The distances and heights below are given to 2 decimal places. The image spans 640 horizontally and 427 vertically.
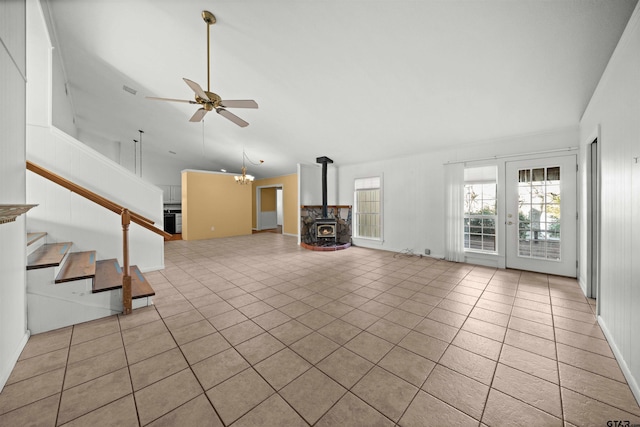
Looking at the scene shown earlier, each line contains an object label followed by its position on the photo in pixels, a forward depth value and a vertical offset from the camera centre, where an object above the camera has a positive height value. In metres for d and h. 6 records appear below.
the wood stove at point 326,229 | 6.56 -0.45
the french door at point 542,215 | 3.78 -0.06
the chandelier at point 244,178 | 7.18 +1.03
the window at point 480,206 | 4.51 +0.11
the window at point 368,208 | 6.32 +0.11
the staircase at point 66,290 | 2.22 -0.77
